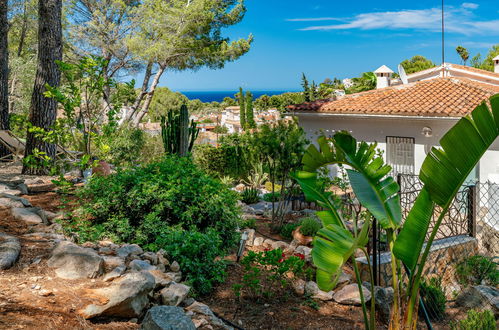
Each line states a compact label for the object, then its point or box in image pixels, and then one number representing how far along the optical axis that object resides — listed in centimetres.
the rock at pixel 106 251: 468
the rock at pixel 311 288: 534
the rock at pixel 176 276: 475
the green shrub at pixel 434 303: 537
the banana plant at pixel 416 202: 319
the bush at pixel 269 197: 1158
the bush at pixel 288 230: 851
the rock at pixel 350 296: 525
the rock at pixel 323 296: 531
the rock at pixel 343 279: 570
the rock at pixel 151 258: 491
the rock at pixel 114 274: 386
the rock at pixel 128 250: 476
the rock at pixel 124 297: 329
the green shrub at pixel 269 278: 499
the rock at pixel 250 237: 744
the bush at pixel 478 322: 438
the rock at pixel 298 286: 534
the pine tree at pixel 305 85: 3134
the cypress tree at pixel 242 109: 4553
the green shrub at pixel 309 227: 785
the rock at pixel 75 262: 386
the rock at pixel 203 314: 392
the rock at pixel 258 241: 756
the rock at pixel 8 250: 380
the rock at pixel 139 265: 434
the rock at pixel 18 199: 612
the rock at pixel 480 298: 539
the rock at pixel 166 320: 304
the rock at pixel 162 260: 499
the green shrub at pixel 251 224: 866
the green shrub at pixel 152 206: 584
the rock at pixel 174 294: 401
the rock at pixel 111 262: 411
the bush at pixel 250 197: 1262
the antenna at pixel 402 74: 1887
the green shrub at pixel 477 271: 684
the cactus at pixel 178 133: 1105
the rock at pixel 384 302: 505
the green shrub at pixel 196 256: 500
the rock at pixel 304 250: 654
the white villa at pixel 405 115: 1323
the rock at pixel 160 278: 419
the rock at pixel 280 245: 724
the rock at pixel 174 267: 499
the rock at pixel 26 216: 548
